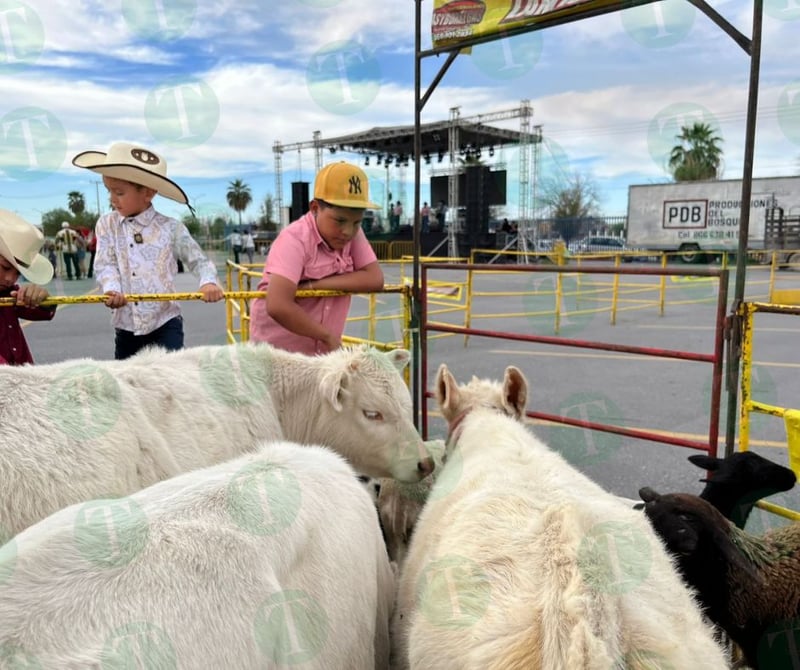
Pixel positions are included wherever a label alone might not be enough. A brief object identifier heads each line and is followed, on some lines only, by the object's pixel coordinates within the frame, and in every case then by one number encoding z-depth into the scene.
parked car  35.50
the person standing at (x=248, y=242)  25.76
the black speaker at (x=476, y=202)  29.02
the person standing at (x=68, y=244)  21.48
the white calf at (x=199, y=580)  1.20
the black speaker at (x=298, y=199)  27.29
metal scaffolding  18.61
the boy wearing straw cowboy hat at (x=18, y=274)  2.90
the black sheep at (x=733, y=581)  2.35
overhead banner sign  3.47
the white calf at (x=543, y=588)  1.23
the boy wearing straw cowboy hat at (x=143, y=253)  3.44
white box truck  25.00
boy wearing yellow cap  3.38
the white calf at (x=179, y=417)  2.00
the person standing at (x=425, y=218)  32.41
